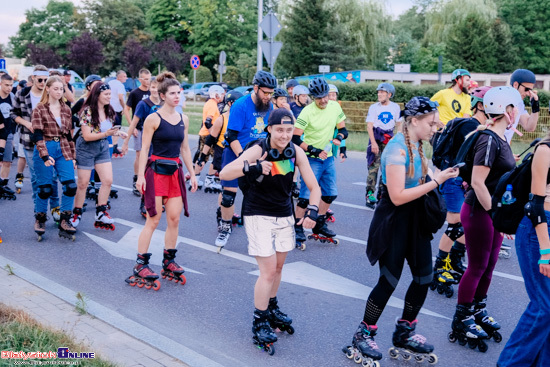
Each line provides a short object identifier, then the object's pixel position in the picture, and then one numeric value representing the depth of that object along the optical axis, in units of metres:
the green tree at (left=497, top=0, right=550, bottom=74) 56.06
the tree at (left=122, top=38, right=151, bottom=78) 46.06
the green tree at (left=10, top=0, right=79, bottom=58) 80.62
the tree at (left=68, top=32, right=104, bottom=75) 49.56
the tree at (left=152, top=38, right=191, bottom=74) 52.41
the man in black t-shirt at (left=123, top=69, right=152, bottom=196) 11.14
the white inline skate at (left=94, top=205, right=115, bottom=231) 8.31
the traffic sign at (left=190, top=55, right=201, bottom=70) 28.82
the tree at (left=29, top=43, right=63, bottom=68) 54.34
